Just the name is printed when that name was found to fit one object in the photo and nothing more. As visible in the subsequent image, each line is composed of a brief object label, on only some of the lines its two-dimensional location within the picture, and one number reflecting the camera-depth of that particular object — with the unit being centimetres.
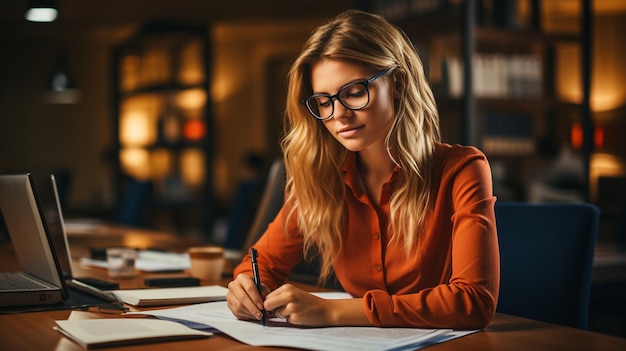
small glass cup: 217
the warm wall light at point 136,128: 1069
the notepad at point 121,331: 129
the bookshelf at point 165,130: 697
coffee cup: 214
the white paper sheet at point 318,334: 125
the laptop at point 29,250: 166
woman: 142
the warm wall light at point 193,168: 945
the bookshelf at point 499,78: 426
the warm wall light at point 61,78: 737
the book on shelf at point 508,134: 477
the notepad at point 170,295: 170
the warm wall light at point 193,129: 1106
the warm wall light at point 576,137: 942
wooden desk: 128
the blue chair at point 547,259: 178
